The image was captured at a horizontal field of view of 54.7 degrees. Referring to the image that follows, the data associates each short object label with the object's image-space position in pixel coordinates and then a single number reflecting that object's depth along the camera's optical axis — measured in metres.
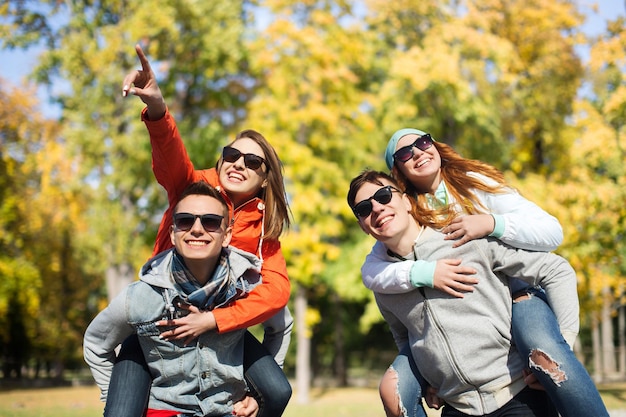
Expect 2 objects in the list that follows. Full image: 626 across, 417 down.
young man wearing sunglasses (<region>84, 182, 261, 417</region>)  3.02
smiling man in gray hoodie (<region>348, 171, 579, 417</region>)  3.12
